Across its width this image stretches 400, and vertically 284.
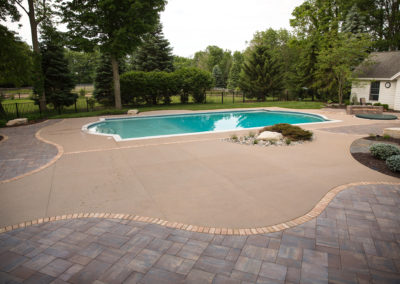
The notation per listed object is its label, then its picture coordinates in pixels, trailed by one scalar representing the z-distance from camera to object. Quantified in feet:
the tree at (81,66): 180.65
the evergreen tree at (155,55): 79.25
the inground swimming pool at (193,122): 41.60
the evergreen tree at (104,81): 69.46
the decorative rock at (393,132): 29.24
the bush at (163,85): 63.10
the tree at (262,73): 84.12
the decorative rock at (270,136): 28.40
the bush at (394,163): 18.66
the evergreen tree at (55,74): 58.39
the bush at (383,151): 21.07
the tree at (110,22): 49.90
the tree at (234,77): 153.89
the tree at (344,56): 58.70
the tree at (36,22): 50.44
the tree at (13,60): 43.39
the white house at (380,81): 57.62
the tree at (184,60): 229.45
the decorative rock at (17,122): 41.57
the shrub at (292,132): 28.48
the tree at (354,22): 84.26
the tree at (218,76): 165.33
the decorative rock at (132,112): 53.64
